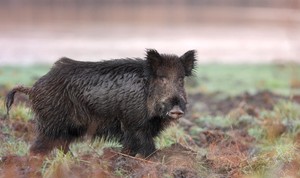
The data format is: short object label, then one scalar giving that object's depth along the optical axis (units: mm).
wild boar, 17219
